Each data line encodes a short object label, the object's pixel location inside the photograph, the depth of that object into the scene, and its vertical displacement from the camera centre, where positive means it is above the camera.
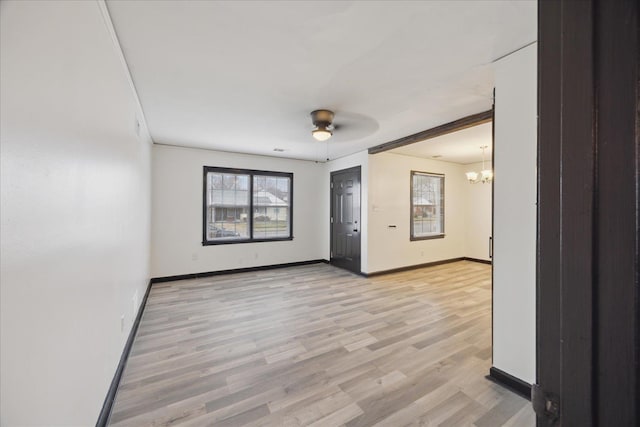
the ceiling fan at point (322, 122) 3.07 +1.05
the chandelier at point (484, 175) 4.96 +0.73
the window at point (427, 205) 5.85 +0.18
